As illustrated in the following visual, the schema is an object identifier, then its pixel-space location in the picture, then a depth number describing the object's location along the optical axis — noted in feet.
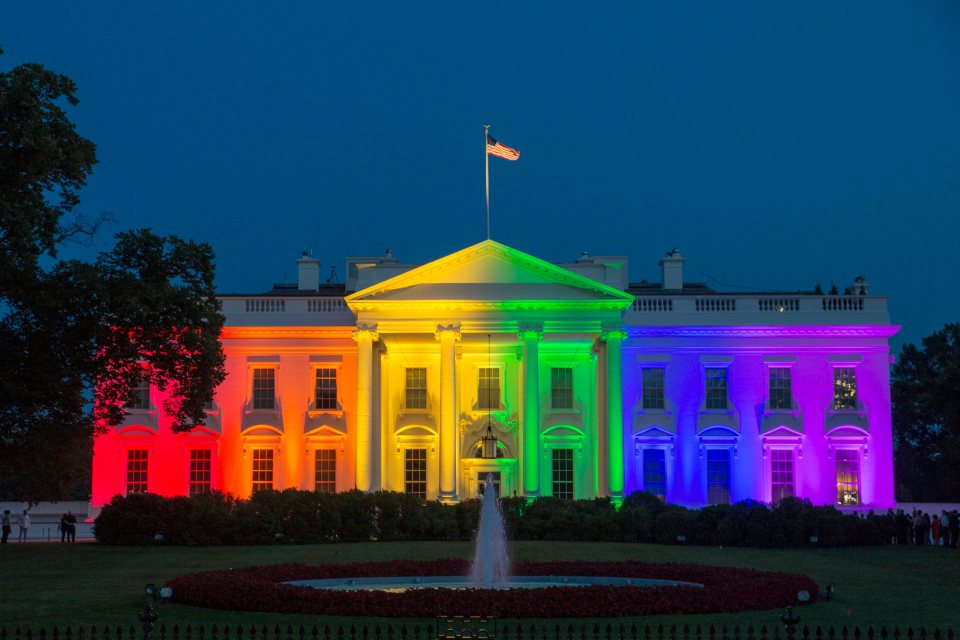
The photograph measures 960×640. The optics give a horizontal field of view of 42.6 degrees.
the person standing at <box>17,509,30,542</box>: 147.64
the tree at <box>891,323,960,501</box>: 232.94
